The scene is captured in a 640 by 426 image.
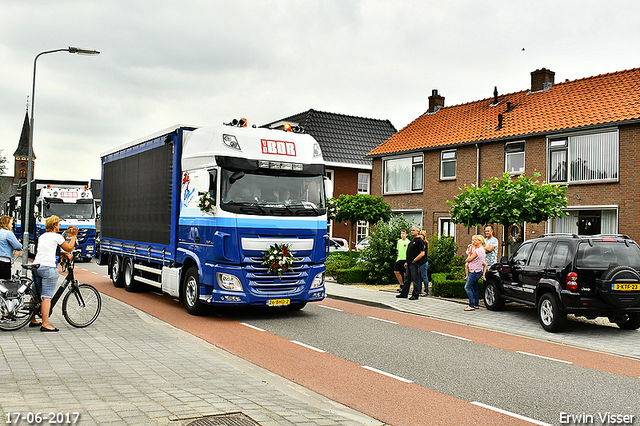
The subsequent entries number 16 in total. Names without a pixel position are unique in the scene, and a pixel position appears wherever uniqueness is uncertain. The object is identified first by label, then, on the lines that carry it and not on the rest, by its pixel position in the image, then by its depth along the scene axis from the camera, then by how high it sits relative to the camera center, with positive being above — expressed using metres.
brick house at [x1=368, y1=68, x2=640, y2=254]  20.22 +3.30
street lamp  17.01 +4.01
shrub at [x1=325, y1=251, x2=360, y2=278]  21.47 -1.37
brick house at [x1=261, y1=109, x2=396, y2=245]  38.09 +5.44
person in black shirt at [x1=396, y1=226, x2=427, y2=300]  15.26 -0.91
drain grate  4.73 -1.65
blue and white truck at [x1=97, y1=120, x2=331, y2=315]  10.73 +0.19
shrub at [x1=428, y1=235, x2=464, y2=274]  18.70 -0.83
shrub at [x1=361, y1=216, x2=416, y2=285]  18.81 -0.77
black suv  10.21 -0.89
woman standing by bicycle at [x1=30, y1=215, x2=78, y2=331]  8.86 -0.69
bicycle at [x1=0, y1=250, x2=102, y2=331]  8.73 -1.27
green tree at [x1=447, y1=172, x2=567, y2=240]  14.20 +0.67
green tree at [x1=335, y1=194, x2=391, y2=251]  26.16 +0.84
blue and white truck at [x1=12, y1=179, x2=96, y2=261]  27.11 +0.71
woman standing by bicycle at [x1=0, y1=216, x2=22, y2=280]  9.10 -0.44
